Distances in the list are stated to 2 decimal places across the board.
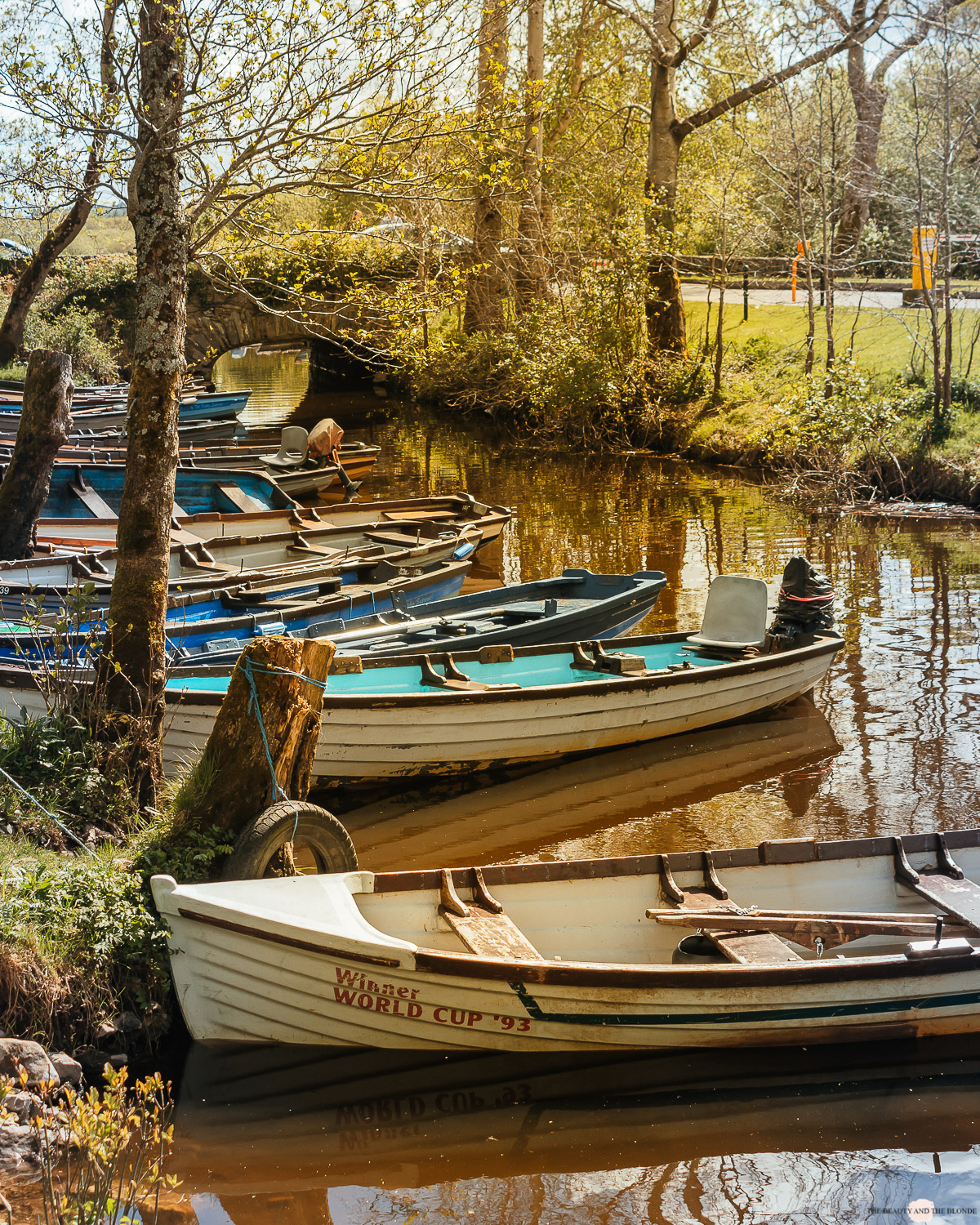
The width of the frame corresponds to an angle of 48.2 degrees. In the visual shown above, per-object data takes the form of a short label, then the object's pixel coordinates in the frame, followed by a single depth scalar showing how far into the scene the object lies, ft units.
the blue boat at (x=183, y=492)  49.08
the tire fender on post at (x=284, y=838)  19.77
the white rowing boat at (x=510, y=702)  27.89
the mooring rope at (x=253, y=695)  20.08
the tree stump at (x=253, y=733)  20.25
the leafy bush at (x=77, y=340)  95.55
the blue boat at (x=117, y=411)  72.59
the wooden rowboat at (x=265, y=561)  34.35
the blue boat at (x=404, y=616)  32.27
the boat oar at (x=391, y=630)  33.30
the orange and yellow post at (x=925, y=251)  59.52
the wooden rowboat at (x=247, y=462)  58.34
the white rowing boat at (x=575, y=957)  17.22
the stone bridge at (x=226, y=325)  125.08
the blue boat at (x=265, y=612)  30.45
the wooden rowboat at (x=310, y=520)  42.88
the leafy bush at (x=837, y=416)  62.85
